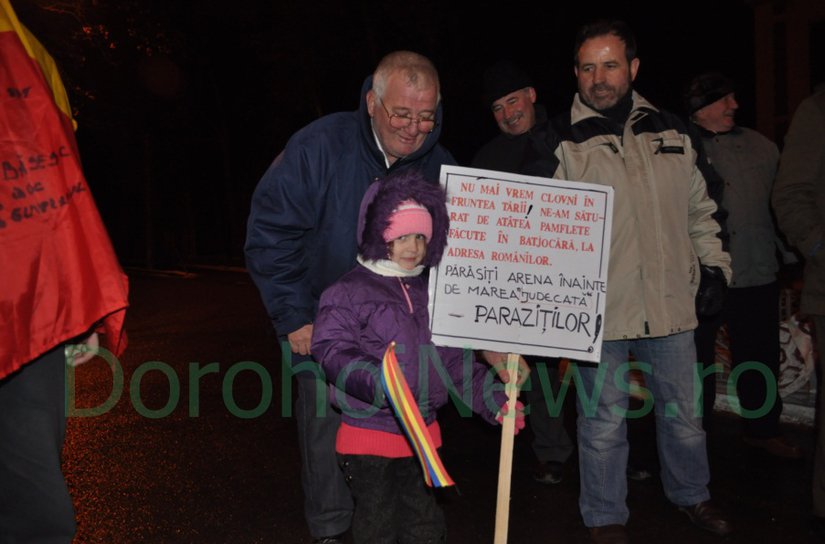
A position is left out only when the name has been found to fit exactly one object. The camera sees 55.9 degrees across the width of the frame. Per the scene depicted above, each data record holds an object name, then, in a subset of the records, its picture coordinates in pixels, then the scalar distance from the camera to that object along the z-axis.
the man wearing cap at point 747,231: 4.77
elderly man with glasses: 3.37
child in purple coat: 3.07
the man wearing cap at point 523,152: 4.76
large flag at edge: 2.24
